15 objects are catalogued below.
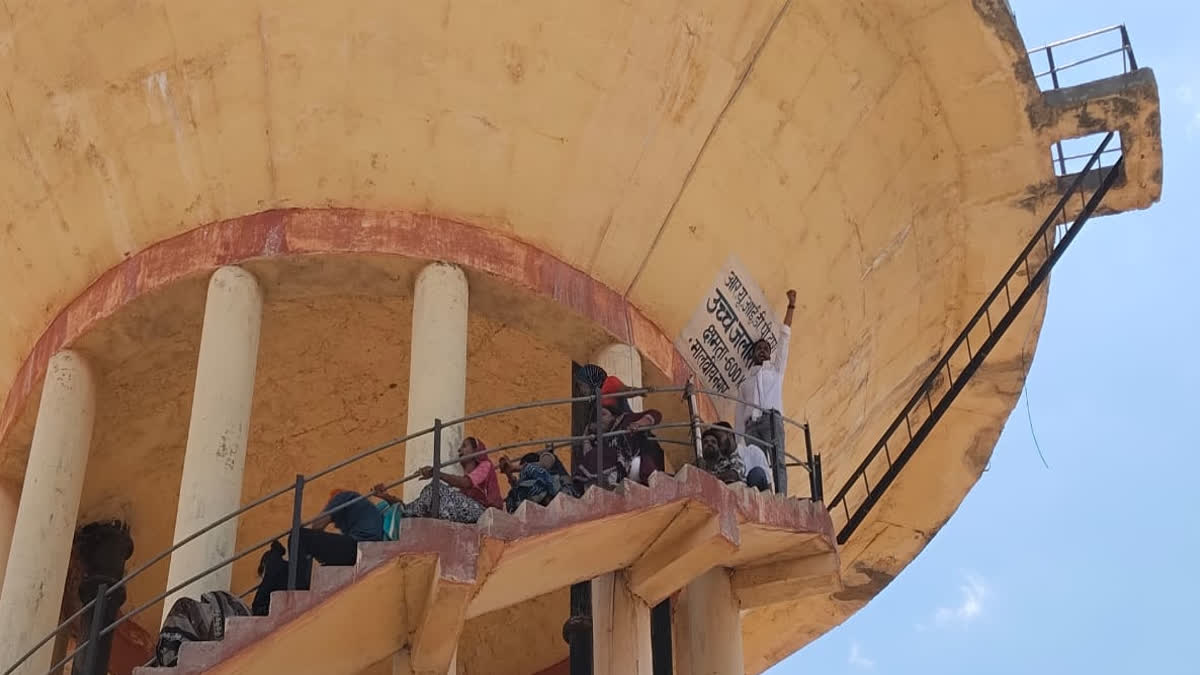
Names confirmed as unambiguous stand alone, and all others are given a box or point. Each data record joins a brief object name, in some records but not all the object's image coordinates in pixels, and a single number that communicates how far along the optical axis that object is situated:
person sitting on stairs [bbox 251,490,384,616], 11.73
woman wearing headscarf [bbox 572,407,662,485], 12.77
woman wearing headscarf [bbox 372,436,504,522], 11.54
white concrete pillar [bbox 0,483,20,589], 15.38
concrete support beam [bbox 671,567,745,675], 14.30
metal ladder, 15.91
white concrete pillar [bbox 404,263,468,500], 13.34
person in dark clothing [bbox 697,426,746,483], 13.27
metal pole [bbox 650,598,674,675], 15.66
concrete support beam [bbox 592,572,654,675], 13.74
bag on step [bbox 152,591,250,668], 10.93
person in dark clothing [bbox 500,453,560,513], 12.05
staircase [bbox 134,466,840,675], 10.94
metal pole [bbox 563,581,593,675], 15.34
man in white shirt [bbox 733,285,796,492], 13.88
